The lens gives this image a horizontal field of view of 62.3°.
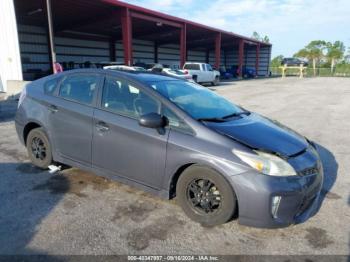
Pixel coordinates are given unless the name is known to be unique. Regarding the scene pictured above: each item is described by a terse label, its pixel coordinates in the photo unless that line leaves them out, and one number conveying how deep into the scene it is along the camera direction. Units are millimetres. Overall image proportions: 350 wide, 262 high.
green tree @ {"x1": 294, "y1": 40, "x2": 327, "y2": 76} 74444
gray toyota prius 2750
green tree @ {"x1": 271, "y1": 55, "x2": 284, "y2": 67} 103131
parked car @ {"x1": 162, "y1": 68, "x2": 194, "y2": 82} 20856
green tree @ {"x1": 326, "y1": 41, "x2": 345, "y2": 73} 67319
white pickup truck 23412
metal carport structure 19859
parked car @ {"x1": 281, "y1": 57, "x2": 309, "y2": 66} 48469
